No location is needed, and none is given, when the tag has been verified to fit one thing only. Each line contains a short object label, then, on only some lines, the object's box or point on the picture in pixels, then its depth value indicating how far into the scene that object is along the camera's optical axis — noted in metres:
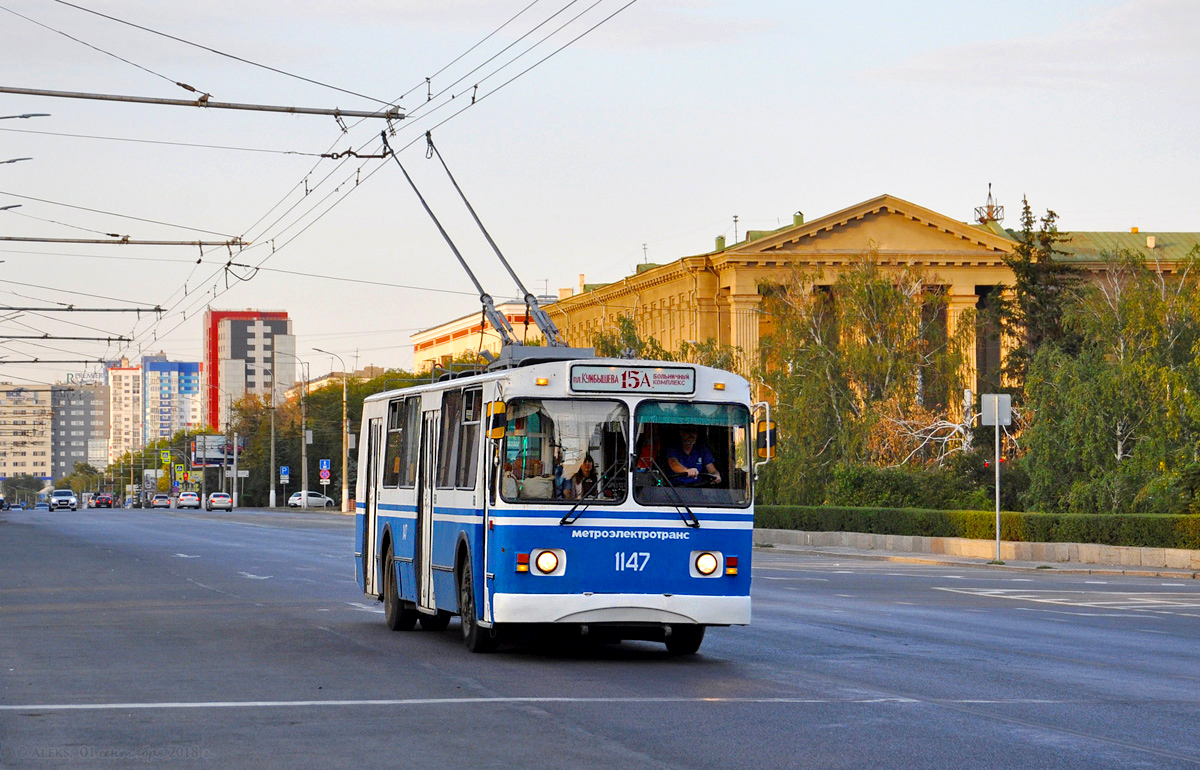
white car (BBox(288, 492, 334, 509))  121.00
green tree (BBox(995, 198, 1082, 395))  68.81
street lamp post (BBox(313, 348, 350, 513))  95.71
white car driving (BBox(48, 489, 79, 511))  137.12
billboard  162.00
